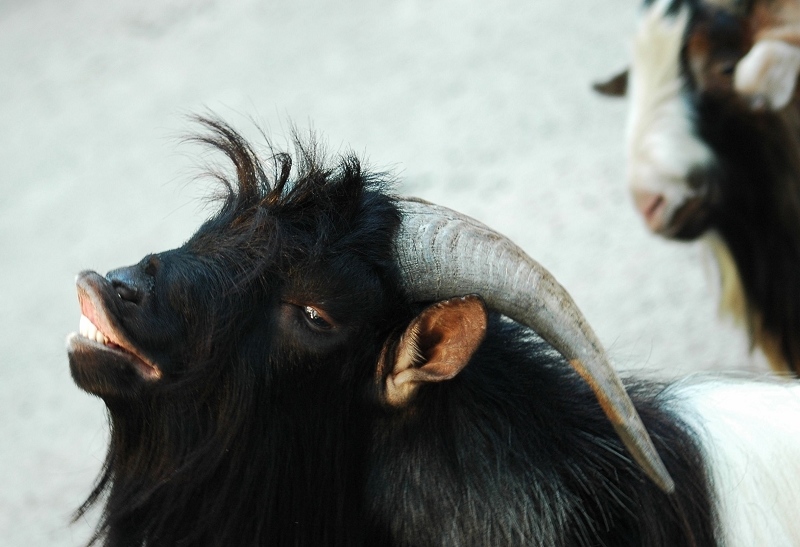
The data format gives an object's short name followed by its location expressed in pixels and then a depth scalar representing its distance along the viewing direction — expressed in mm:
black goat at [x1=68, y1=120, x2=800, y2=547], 1950
